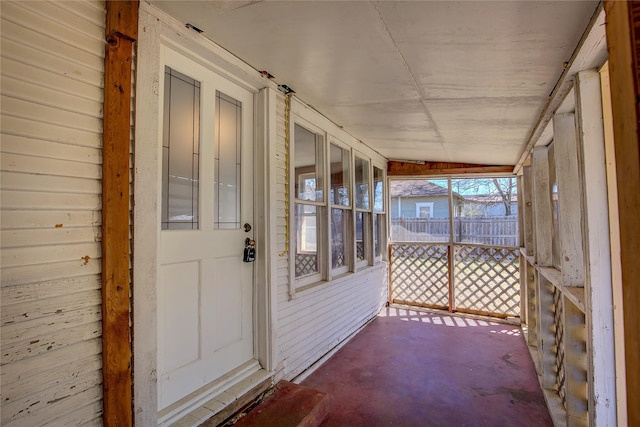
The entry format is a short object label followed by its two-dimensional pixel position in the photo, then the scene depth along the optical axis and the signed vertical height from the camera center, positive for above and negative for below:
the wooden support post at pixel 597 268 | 1.23 -0.19
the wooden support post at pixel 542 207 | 2.46 +0.11
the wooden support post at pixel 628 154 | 0.46 +0.10
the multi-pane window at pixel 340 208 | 3.13 +0.16
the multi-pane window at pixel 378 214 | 4.20 +0.13
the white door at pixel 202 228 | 1.55 -0.01
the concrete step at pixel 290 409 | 1.68 -1.05
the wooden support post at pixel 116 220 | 1.15 +0.03
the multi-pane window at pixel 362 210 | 3.70 +0.16
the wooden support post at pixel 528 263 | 3.14 -0.44
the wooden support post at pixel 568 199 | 1.70 +0.12
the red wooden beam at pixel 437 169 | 4.14 +0.75
